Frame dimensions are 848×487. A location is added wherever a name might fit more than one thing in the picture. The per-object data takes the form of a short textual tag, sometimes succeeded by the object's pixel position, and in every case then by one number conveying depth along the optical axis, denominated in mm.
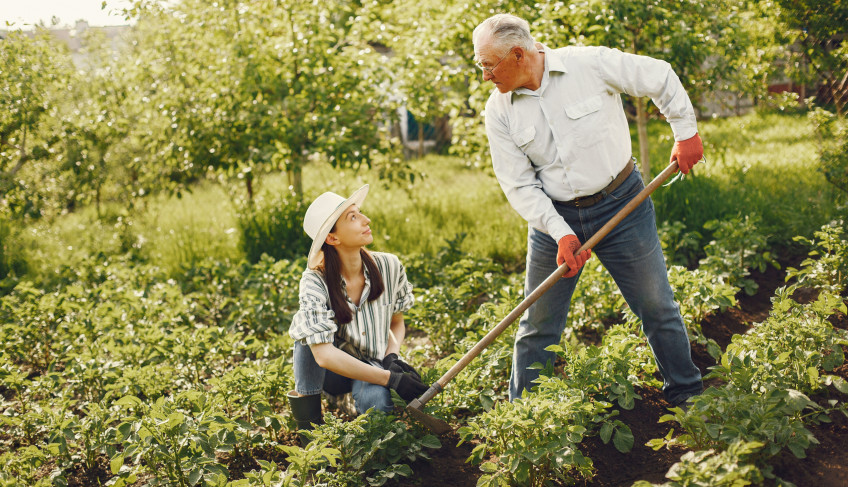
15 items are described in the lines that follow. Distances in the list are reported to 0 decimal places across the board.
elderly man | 2932
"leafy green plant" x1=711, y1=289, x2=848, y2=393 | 2816
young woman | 3219
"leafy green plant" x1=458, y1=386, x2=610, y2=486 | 2646
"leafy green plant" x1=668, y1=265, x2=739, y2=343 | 3764
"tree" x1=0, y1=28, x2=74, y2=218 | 7402
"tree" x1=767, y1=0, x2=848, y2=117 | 5363
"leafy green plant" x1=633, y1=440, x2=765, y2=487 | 2205
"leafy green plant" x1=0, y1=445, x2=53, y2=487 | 3041
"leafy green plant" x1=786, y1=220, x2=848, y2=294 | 3955
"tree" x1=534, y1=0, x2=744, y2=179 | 5719
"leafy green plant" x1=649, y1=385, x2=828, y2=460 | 2467
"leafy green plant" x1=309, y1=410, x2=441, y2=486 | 2865
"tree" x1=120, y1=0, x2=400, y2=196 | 6723
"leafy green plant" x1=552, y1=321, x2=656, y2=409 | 3041
